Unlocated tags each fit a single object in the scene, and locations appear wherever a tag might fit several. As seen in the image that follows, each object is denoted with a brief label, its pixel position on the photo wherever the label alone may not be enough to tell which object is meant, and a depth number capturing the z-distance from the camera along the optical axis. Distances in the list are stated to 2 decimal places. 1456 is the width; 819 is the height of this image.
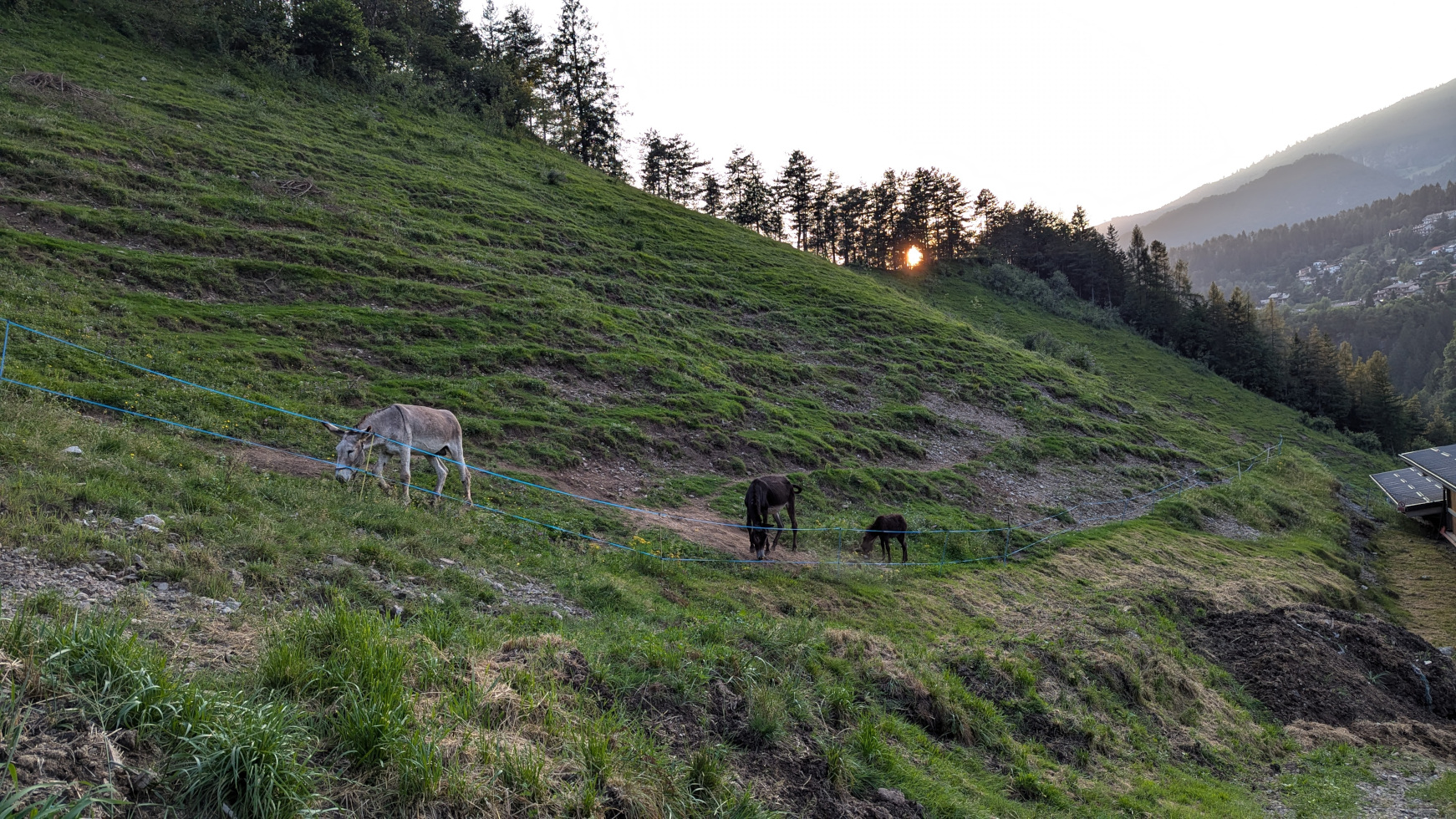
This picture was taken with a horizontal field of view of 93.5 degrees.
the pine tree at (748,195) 79.69
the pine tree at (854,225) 81.00
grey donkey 12.09
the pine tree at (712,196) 80.81
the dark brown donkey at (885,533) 17.20
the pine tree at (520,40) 67.88
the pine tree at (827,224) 81.31
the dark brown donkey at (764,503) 15.08
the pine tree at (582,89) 69.38
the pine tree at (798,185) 80.56
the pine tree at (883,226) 80.12
